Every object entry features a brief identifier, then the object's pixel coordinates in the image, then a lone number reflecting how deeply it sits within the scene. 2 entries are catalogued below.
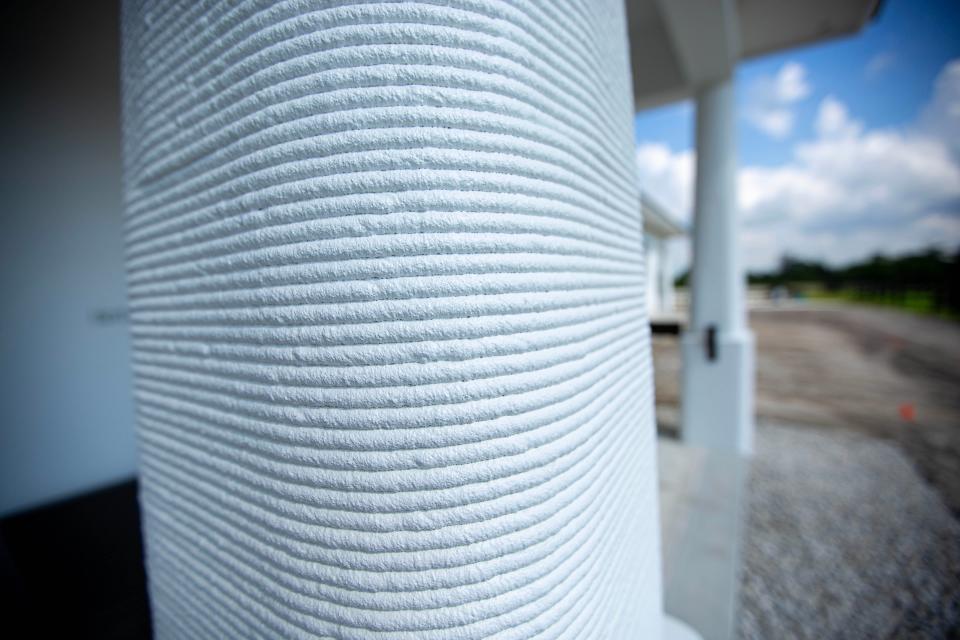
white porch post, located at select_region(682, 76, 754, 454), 3.15
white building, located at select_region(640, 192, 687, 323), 10.98
